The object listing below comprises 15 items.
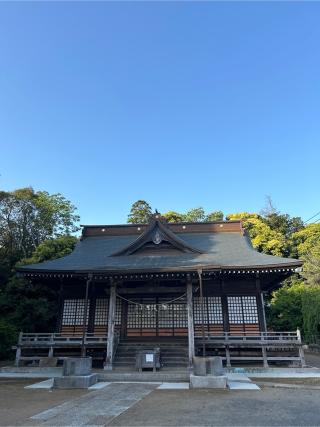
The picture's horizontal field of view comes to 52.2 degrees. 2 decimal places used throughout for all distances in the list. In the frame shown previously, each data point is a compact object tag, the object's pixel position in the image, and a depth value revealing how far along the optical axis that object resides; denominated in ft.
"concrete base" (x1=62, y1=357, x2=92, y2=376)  40.32
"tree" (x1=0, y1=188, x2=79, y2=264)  125.29
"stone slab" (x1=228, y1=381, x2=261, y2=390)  36.58
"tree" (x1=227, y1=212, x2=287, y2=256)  149.38
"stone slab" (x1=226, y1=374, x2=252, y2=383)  42.96
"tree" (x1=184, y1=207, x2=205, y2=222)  201.87
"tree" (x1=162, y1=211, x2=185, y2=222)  183.11
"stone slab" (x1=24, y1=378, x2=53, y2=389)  40.27
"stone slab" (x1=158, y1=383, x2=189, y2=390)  37.65
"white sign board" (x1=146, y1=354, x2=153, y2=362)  47.37
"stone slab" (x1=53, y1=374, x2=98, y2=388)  39.01
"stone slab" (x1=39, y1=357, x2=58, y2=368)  54.65
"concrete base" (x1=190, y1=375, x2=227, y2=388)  36.94
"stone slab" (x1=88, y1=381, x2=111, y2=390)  38.66
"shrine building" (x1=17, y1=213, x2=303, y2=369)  52.11
